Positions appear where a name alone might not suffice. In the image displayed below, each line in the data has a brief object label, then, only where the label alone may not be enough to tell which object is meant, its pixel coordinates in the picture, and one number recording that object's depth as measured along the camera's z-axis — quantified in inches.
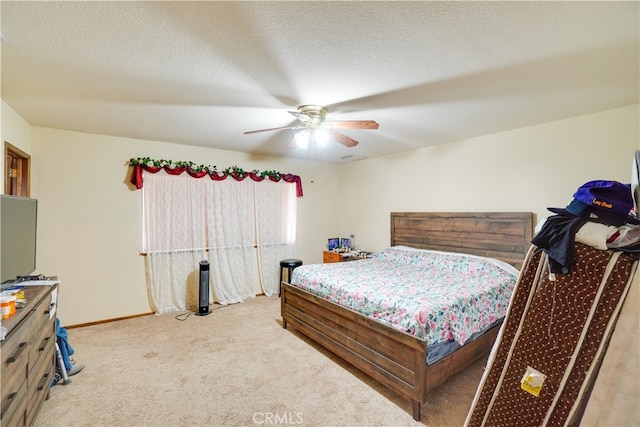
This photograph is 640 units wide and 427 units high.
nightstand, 196.9
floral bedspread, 87.4
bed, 82.9
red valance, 151.8
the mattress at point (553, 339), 42.1
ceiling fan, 100.7
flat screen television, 74.4
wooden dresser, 54.9
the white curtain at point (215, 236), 159.8
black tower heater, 158.6
